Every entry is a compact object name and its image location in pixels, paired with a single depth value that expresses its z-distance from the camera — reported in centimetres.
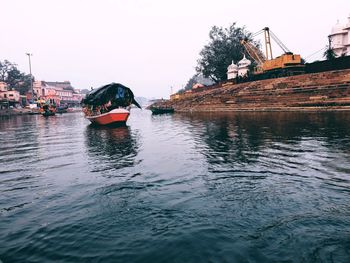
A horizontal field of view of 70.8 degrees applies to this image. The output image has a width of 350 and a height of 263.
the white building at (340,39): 5156
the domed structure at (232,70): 6756
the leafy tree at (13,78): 9444
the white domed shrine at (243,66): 6700
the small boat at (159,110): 5502
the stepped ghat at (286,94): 3312
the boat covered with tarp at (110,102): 2691
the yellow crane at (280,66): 4506
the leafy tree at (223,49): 7119
